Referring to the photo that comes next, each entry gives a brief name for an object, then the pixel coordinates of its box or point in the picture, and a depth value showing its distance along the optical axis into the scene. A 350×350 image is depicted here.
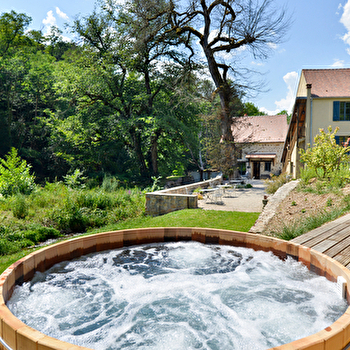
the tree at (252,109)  48.87
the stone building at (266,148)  30.73
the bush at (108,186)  12.49
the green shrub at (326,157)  10.13
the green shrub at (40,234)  6.96
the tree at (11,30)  29.12
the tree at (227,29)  16.30
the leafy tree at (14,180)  10.86
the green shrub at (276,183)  13.00
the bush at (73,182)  12.99
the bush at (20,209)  8.27
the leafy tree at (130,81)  19.17
